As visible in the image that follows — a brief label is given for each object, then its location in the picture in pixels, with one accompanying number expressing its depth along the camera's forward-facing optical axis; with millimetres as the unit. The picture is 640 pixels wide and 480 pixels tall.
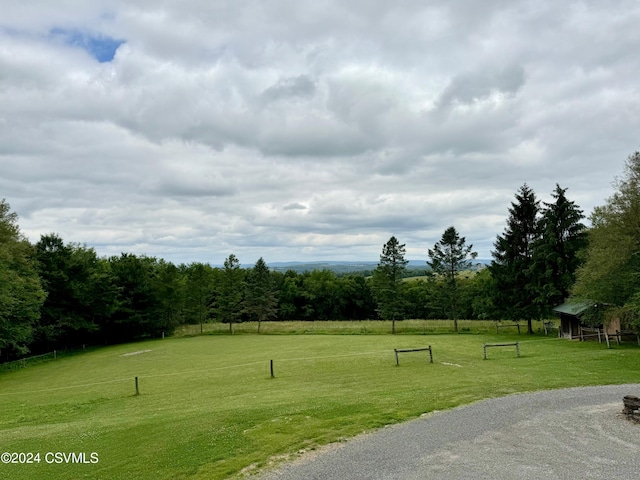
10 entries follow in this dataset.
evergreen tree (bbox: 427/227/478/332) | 50062
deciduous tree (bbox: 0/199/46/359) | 35250
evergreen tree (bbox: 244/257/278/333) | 61031
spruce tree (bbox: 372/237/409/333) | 53344
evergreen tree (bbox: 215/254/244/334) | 63144
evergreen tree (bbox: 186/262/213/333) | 62344
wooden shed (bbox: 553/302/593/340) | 34294
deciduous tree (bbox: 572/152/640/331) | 27047
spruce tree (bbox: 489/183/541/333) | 43281
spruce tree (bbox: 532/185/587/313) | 40281
